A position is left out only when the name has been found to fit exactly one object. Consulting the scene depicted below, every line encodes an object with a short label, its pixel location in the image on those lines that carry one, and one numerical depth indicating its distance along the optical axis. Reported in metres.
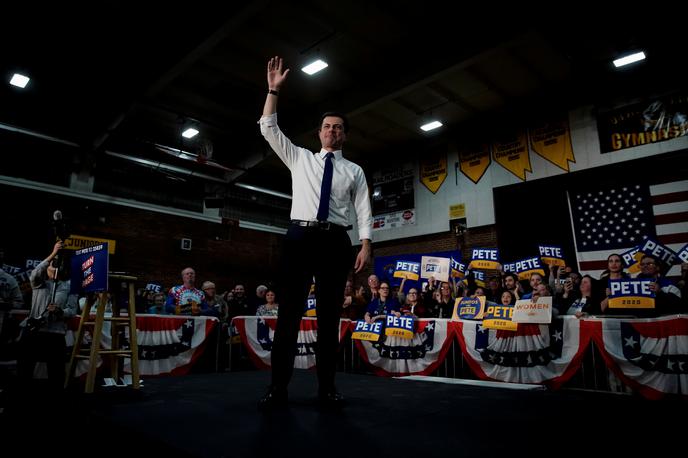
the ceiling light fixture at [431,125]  10.15
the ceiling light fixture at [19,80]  8.05
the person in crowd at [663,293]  4.13
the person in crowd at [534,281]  5.28
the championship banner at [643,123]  7.71
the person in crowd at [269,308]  7.31
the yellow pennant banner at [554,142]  9.05
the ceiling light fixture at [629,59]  7.26
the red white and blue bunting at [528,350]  4.50
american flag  7.73
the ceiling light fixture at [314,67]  8.04
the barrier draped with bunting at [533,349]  3.90
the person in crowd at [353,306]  6.65
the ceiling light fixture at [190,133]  10.35
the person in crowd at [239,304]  7.70
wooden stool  2.58
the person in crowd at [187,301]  6.31
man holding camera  3.32
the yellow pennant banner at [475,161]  10.33
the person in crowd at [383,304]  6.19
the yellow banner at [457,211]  10.48
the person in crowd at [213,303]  6.92
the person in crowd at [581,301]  4.86
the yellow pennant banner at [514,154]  9.64
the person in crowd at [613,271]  4.87
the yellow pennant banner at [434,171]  11.09
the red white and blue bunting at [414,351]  5.44
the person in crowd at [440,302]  6.15
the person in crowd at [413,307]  6.16
